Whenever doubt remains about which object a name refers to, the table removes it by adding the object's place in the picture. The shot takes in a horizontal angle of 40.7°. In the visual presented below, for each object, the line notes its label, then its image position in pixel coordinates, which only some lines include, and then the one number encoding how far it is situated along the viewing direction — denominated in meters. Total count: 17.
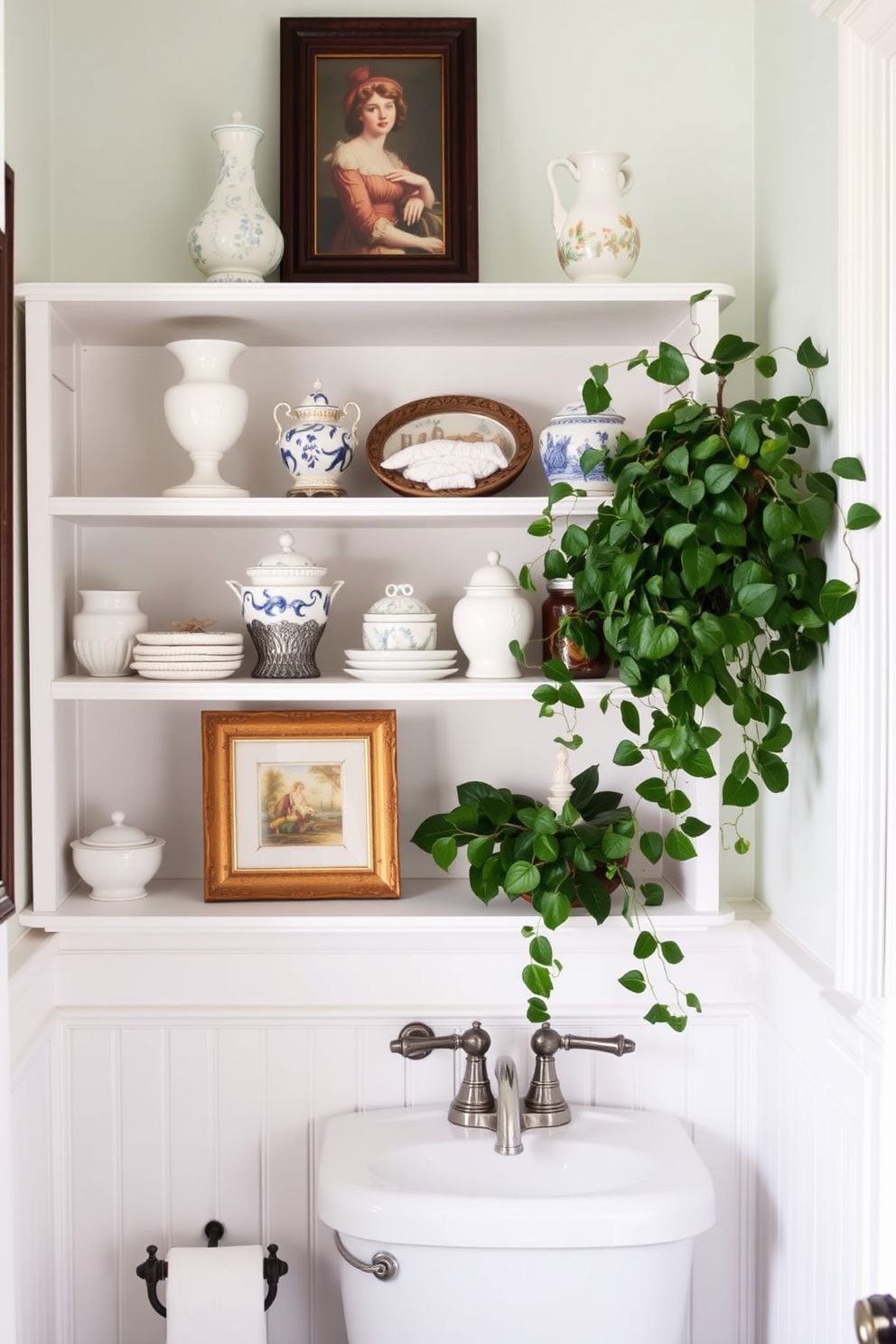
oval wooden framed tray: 1.75
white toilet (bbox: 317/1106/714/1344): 1.58
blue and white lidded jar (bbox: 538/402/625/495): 1.71
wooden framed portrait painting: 1.85
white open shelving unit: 1.86
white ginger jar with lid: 1.75
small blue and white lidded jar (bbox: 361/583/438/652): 1.75
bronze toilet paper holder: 1.75
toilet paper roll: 1.67
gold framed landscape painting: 1.83
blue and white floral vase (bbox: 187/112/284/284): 1.73
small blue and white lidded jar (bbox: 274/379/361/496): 1.77
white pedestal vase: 1.76
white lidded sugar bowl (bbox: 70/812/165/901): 1.78
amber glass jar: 1.74
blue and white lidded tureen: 1.75
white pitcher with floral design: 1.71
